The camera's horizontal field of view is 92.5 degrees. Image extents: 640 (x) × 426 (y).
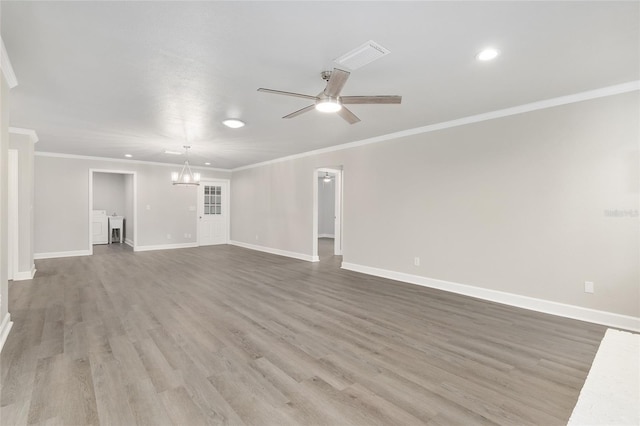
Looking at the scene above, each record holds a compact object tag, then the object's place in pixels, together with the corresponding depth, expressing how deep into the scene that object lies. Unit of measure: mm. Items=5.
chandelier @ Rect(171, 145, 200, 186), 6716
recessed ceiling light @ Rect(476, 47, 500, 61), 2526
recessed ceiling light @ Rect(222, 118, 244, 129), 4465
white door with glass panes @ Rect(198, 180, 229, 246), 9828
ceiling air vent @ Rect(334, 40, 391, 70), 2395
